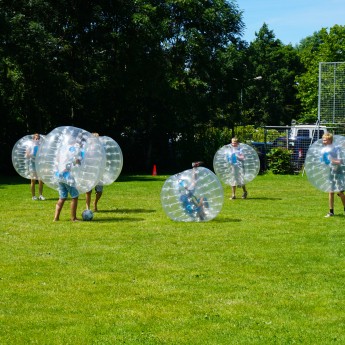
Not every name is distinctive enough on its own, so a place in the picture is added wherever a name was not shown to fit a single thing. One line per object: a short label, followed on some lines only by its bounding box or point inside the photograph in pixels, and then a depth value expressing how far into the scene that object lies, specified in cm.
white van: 3506
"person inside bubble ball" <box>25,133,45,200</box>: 2056
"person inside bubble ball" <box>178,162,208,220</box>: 1563
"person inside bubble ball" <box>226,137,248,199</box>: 2114
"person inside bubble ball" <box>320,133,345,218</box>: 1638
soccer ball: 1643
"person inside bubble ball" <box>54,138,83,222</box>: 1527
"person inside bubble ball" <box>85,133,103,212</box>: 1744
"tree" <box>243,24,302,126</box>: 7000
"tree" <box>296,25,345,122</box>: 6550
